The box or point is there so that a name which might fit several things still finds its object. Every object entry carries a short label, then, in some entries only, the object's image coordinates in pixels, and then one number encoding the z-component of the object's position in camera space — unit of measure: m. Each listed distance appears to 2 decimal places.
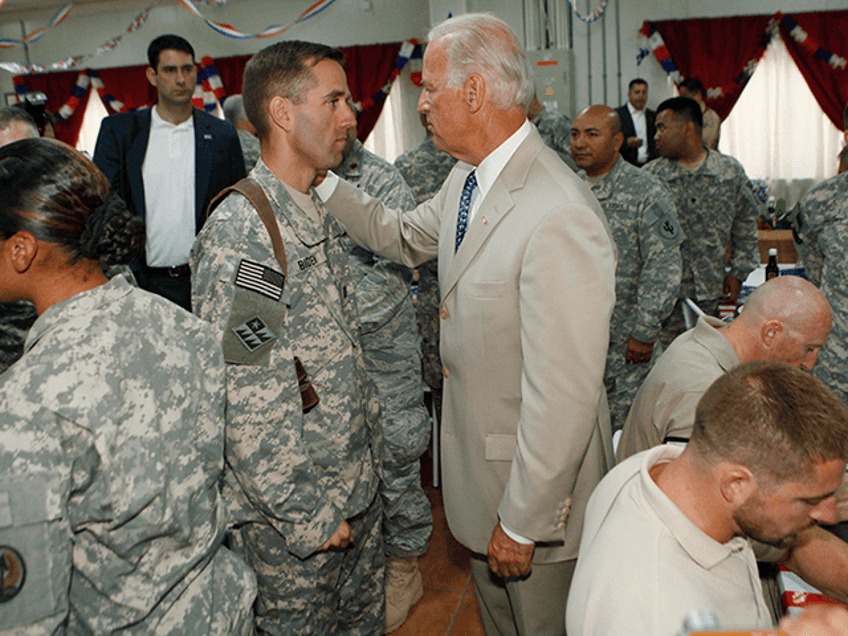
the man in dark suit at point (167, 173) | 2.69
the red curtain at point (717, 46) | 7.93
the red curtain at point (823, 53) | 7.83
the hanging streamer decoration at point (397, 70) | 8.55
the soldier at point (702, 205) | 3.74
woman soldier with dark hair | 0.91
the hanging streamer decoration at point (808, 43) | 7.89
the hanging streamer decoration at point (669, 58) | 7.99
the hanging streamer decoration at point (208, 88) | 8.79
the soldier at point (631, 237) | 3.03
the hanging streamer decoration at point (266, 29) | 6.67
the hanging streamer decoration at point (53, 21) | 8.47
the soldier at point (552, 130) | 4.57
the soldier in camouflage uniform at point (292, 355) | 1.43
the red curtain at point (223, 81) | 8.64
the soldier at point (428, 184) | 3.34
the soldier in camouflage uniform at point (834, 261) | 2.67
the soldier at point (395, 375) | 2.53
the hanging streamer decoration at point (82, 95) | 9.59
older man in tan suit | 1.35
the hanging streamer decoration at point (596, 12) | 6.89
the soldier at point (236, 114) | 4.21
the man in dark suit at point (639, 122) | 7.45
